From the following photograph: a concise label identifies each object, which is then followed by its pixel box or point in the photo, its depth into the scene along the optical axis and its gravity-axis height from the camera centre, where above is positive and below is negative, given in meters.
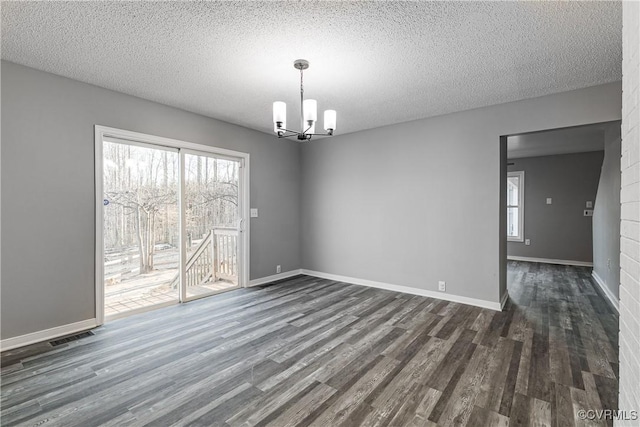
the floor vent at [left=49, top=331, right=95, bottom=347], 2.80 -1.26
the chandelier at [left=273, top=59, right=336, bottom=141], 2.67 +0.93
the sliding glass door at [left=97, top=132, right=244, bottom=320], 3.43 -0.17
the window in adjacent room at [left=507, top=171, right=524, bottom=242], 7.39 +0.17
